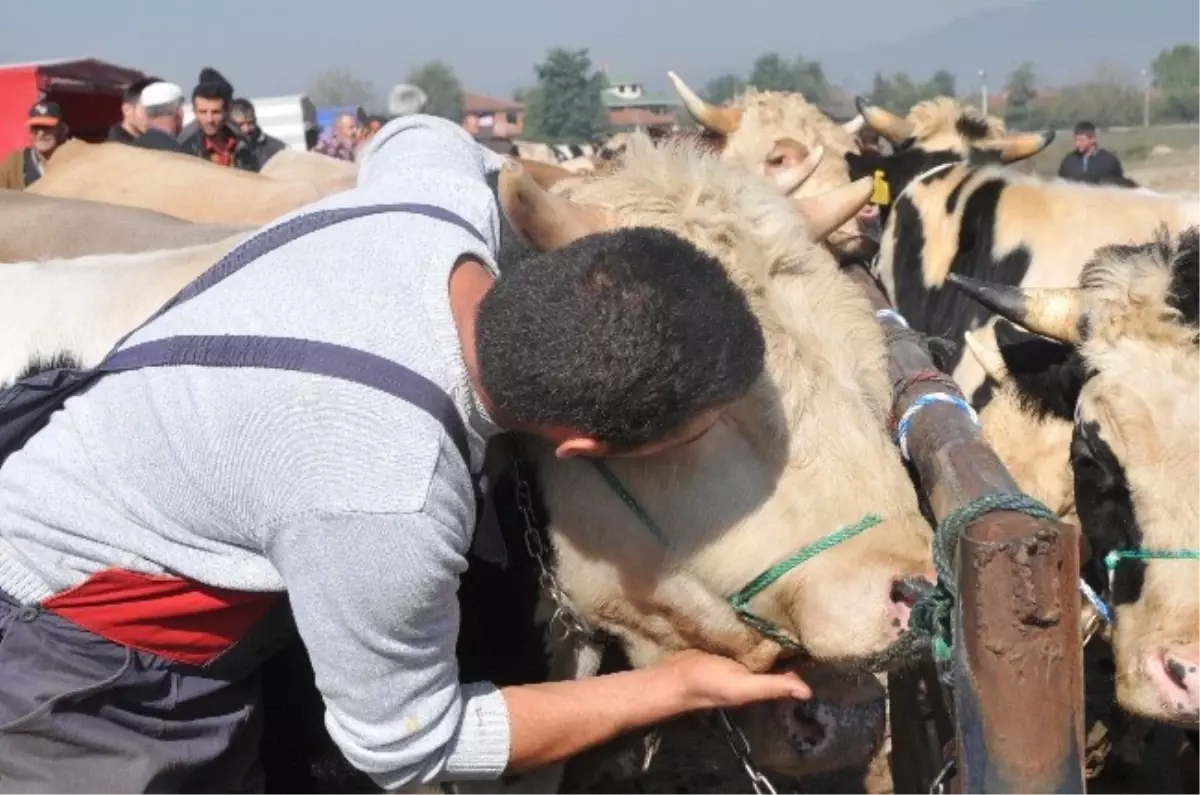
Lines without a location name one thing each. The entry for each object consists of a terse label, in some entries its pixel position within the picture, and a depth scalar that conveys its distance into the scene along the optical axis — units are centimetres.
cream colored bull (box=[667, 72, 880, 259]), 639
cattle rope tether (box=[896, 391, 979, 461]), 245
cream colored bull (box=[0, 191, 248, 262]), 391
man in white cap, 895
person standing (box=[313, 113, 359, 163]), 1636
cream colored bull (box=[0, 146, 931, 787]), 223
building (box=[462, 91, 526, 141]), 8639
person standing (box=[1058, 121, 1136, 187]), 1527
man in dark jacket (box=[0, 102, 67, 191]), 870
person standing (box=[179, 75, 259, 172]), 892
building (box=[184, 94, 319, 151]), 1956
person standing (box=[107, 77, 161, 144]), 934
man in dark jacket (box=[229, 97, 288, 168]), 938
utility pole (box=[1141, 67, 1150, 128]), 7162
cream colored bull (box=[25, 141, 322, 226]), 506
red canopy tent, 1182
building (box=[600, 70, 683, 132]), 8164
